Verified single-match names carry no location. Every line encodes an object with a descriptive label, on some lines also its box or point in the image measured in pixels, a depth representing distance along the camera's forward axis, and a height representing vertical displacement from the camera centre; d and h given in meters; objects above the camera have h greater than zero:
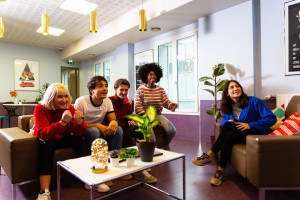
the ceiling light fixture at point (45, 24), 3.30 +1.24
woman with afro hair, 2.74 -0.02
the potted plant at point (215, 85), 3.28 +0.22
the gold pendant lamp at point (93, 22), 3.28 +1.25
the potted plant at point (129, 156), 1.37 -0.39
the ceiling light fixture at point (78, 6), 3.94 +1.87
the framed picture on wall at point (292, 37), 2.79 +0.84
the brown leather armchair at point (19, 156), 1.64 -0.47
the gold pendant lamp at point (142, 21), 3.30 +1.27
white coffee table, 1.17 -0.45
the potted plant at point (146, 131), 1.44 -0.24
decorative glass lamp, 1.28 -0.37
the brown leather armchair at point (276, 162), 1.46 -0.47
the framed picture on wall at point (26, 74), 6.57 +0.85
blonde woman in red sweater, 1.70 -0.26
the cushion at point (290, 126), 1.88 -0.28
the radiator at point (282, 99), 2.76 -0.03
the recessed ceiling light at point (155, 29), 4.47 +1.54
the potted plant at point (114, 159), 1.38 -0.41
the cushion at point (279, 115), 2.22 -0.21
